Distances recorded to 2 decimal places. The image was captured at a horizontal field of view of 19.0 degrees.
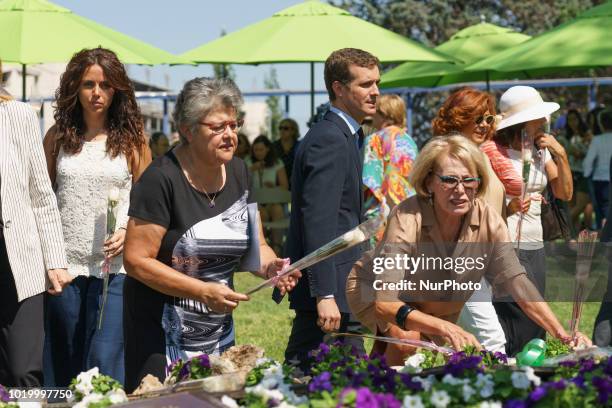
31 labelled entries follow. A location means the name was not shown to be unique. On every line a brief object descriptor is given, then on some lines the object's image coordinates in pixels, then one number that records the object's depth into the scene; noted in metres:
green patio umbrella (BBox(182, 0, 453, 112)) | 18.00
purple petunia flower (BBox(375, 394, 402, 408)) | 4.32
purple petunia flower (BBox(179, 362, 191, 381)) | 5.59
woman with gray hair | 6.62
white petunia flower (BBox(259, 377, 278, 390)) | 4.81
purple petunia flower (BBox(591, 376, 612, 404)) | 4.46
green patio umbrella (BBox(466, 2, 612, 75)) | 16.70
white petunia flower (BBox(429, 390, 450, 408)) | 4.49
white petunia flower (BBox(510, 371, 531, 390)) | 4.61
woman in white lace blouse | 8.37
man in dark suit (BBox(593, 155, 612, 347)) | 9.11
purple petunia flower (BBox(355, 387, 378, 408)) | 4.24
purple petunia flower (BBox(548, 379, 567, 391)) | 4.41
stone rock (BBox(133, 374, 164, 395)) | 5.28
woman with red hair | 9.06
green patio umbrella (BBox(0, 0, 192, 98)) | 15.45
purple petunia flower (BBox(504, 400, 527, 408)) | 4.41
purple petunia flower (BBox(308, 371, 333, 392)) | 4.58
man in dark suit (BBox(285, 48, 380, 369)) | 7.83
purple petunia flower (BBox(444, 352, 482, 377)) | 4.88
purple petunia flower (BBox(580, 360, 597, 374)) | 4.86
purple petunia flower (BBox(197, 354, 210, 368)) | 5.50
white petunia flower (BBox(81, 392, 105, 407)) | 5.05
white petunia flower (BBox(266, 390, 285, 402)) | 4.67
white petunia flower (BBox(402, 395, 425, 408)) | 4.44
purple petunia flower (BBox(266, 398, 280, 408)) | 4.67
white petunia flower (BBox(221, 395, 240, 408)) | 4.63
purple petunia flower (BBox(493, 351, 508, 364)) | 5.85
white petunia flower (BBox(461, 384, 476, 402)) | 4.57
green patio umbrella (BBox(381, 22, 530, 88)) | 25.21
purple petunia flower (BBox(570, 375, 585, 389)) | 4.57
